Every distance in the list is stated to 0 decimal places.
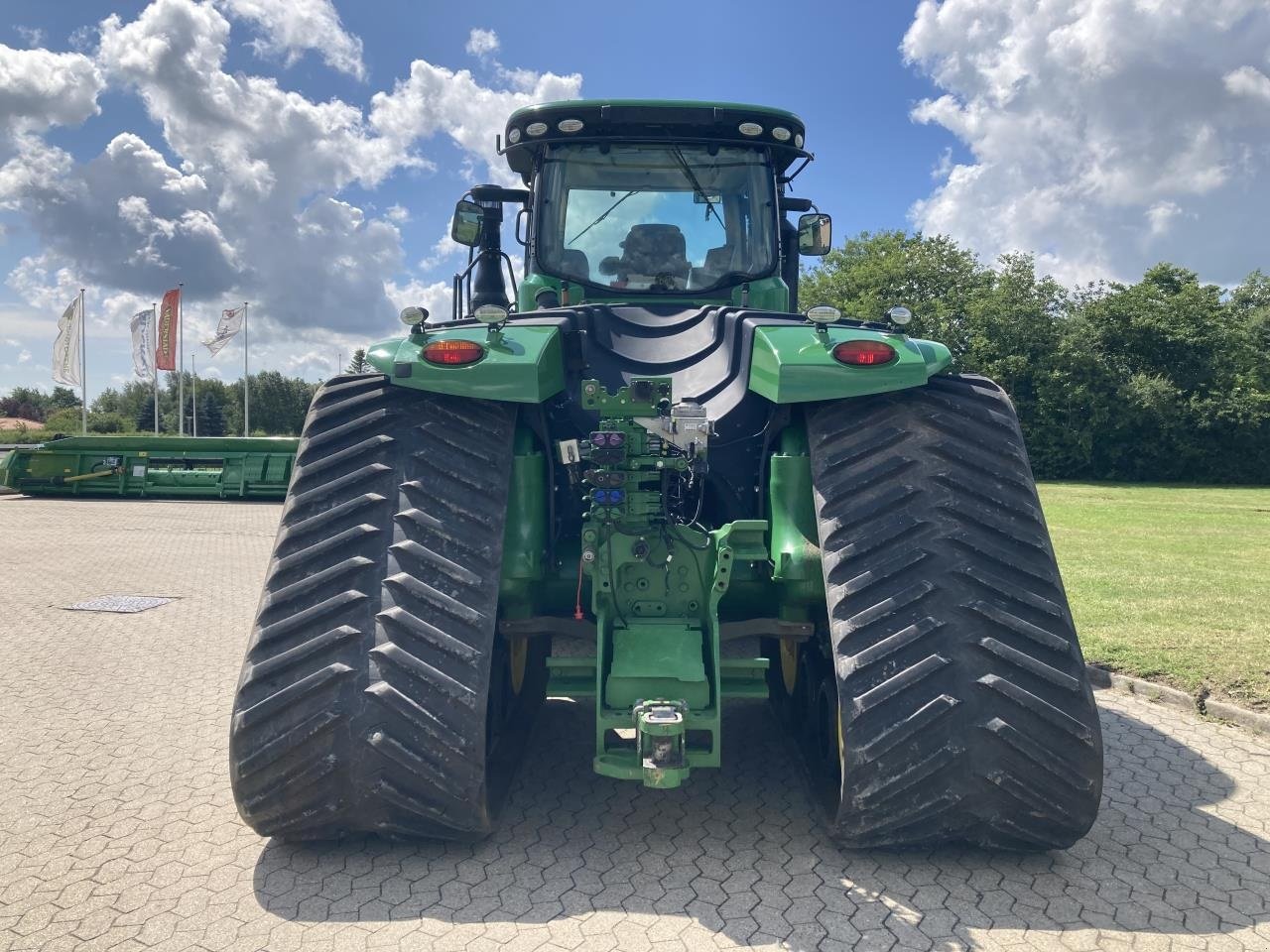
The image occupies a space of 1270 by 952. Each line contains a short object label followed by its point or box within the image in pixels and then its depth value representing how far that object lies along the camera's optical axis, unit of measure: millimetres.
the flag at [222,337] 37688
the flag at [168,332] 35000
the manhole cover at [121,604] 9109
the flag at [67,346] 32562
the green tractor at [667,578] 3260
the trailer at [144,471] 19688
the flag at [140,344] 35656
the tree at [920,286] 39375
